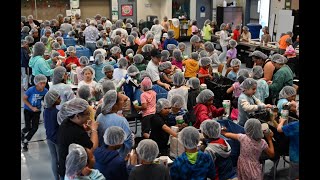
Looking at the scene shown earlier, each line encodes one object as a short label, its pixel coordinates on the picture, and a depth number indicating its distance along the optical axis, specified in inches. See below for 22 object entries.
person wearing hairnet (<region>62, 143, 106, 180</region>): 122.5
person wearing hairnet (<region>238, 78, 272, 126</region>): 193.8
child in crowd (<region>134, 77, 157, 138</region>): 208.3
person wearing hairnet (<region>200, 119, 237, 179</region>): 147.2
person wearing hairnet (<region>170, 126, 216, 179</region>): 134.2
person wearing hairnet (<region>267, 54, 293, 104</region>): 243.6
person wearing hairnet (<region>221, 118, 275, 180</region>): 153.7
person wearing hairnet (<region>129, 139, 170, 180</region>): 122.8
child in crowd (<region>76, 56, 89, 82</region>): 272.7
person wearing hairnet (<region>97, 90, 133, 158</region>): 160.4
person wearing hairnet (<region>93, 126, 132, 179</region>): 133.1
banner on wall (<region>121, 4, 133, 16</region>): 676.7
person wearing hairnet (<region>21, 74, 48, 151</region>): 215.9
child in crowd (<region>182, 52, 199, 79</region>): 295.9
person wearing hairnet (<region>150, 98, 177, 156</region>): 170.2
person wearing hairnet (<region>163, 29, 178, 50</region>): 410.3
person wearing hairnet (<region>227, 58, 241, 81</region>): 274.7
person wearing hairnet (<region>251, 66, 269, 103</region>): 230.1
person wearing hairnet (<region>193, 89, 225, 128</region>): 192.7
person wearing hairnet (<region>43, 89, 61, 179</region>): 169.9
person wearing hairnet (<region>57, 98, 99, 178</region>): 142.6
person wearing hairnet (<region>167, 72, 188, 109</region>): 222.7
